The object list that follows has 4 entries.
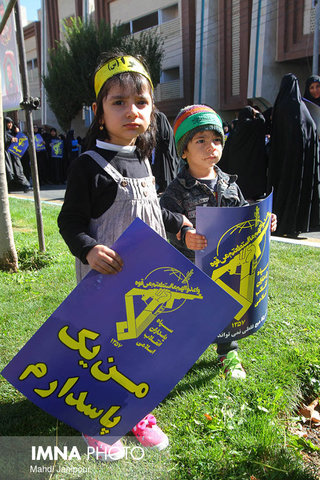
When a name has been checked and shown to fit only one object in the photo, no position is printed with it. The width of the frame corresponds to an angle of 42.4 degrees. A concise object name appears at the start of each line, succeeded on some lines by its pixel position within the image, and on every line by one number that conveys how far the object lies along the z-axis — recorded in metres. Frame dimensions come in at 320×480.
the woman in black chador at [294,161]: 5.12
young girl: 1.62
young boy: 2.07
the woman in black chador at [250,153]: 6.32
